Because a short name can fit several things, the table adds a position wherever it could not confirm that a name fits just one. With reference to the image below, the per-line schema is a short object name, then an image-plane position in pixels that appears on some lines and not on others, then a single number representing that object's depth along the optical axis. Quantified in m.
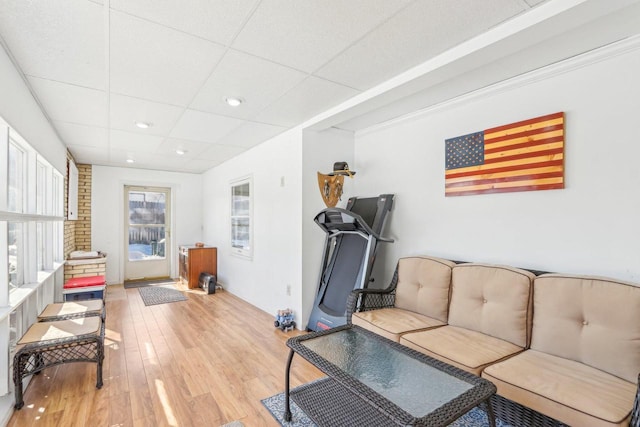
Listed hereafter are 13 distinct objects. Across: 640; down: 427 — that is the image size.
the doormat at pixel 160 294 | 4.93
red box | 4.13
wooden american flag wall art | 2.22
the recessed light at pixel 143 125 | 3.43
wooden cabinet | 5.77
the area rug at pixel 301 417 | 1.99
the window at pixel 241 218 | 4.77
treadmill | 3.15
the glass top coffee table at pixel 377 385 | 1.42
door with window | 6.41
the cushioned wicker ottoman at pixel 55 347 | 2.14
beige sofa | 1.51
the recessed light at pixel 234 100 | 2.77
